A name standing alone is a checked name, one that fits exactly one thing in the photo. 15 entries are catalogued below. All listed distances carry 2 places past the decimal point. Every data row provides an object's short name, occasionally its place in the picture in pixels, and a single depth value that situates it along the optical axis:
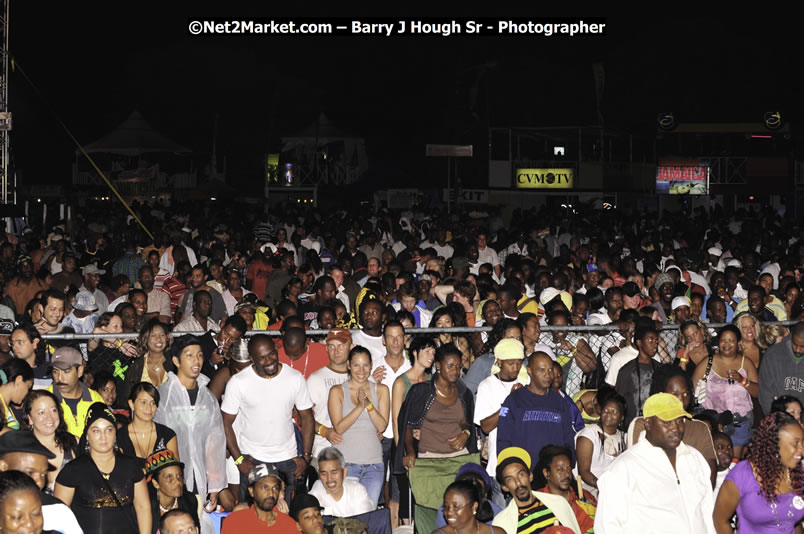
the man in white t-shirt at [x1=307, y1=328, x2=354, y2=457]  8.62
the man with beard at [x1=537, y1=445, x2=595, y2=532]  7.14
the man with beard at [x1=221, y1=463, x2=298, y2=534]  6.75
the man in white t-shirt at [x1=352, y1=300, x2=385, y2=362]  9.59
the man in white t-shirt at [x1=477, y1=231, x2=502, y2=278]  16.41
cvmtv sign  39.21
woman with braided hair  6.23
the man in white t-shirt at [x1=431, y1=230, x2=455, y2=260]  17.27
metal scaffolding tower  21.47
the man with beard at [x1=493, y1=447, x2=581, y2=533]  6.77
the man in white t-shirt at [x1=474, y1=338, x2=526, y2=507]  8.34
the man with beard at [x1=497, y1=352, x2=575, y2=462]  7.92
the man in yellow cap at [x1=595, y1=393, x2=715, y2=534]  6.35
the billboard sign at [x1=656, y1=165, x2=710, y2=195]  36.62
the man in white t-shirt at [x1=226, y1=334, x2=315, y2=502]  8.16
